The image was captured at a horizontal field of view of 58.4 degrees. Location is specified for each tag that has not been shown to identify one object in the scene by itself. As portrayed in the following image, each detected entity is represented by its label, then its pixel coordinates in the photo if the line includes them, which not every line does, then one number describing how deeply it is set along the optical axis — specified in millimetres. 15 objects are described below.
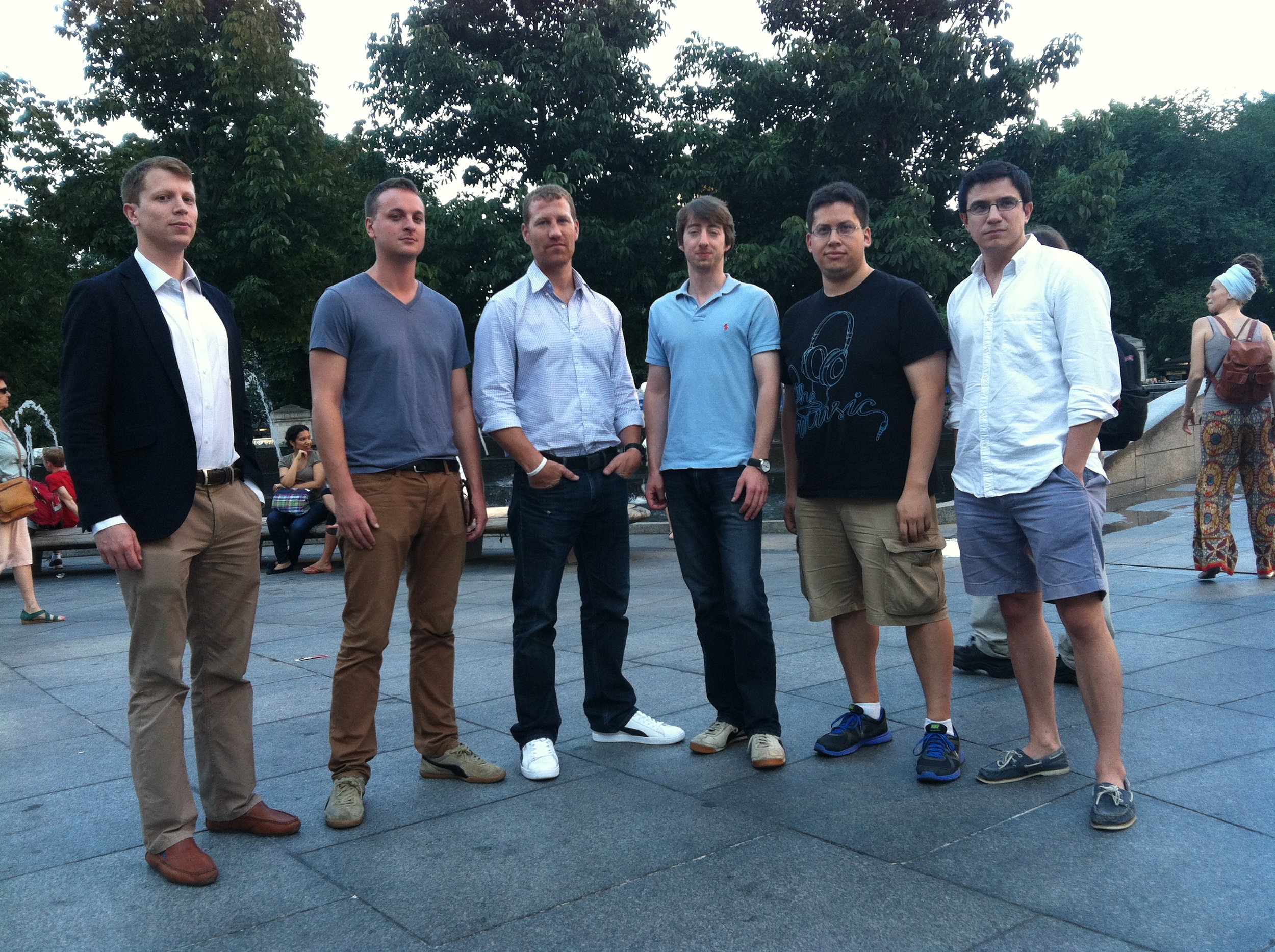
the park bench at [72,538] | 11500
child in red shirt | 11812
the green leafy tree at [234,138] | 22719
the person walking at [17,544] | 8594
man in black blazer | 3248
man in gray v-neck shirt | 3777
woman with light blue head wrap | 7422
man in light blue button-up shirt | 4145
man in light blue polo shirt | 4164
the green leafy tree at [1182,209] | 44312
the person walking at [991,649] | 5055
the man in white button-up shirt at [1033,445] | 3521
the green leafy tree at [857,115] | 21984
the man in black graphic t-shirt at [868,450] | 3906
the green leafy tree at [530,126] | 22781
